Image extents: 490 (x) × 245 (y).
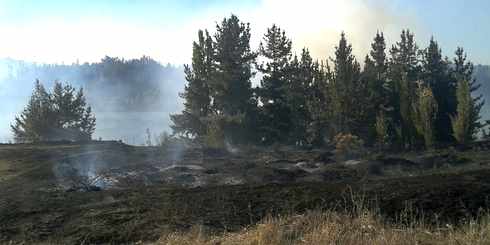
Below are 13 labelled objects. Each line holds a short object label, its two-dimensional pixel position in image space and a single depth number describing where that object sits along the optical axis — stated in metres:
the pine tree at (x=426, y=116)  25.48
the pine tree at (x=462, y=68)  44.34
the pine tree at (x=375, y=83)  30.35
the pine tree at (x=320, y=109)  30.81
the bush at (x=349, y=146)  24.67
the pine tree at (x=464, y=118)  26.92
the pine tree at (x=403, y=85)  27.88
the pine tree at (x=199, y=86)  40.22
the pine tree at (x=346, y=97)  29.08
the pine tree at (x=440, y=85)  34.87
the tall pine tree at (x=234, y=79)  36.34
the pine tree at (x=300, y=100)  36.41
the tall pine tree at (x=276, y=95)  37.16
